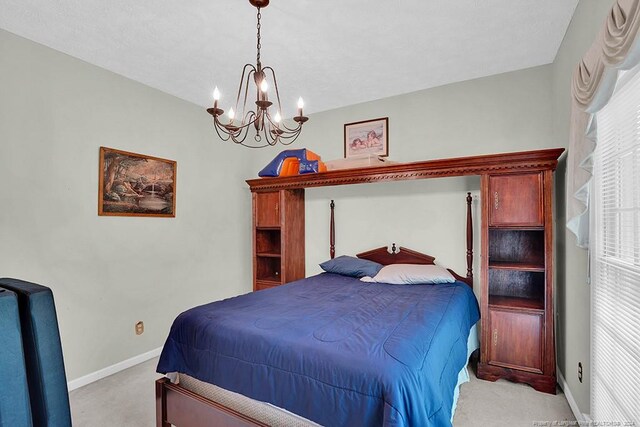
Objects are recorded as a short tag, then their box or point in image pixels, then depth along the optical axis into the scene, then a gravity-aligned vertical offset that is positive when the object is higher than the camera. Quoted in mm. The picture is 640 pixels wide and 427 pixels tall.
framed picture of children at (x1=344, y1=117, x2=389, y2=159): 3564 +897
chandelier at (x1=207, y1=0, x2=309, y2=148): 1745 +625
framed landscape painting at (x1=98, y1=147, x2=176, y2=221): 2832 +304
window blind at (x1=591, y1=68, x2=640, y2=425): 1381 -214
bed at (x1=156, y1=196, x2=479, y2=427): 1298 -673
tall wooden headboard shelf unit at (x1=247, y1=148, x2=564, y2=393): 2455 -343
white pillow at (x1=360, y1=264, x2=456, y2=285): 2840 -531
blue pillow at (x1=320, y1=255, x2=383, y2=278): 3205 -514
